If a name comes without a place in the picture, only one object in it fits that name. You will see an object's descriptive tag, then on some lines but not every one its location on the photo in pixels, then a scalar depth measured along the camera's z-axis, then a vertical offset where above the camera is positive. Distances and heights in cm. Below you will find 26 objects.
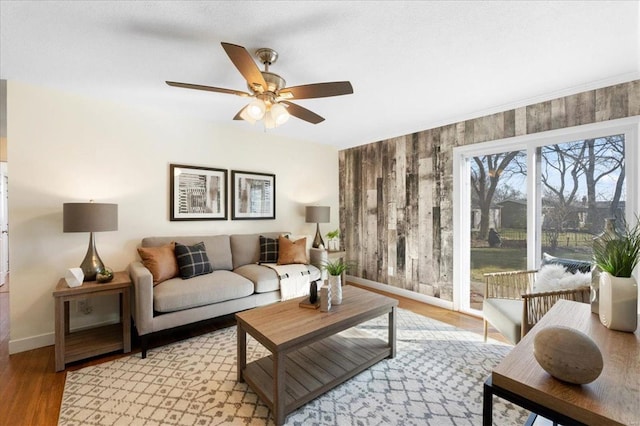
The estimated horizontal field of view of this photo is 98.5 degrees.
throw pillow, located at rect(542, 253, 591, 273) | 234 -44
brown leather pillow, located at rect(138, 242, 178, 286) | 277 -50
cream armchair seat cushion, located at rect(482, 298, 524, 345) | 210 -83
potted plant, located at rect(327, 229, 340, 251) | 476 -50
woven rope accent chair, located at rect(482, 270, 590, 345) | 204 -74
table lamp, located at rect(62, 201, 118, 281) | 241 -8
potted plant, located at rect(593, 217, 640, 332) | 117 -30
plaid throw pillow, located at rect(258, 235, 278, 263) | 371 -50
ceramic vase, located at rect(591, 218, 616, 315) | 136 -33
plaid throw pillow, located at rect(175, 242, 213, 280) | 292 -52
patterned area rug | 171 -126
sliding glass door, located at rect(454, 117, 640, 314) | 249 +19
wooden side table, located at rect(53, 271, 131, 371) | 221 -109
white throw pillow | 214 -53
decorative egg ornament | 82 -43
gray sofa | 241 -74
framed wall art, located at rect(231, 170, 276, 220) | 387 +27
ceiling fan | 192 +90
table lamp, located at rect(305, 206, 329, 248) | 431 -2
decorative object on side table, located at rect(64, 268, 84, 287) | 234 -55
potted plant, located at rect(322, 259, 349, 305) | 229 -57
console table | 74 -52
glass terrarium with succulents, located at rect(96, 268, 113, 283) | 247 -57
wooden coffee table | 169 -111
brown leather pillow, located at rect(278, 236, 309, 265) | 364 -50
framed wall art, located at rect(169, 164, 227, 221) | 338 +27
